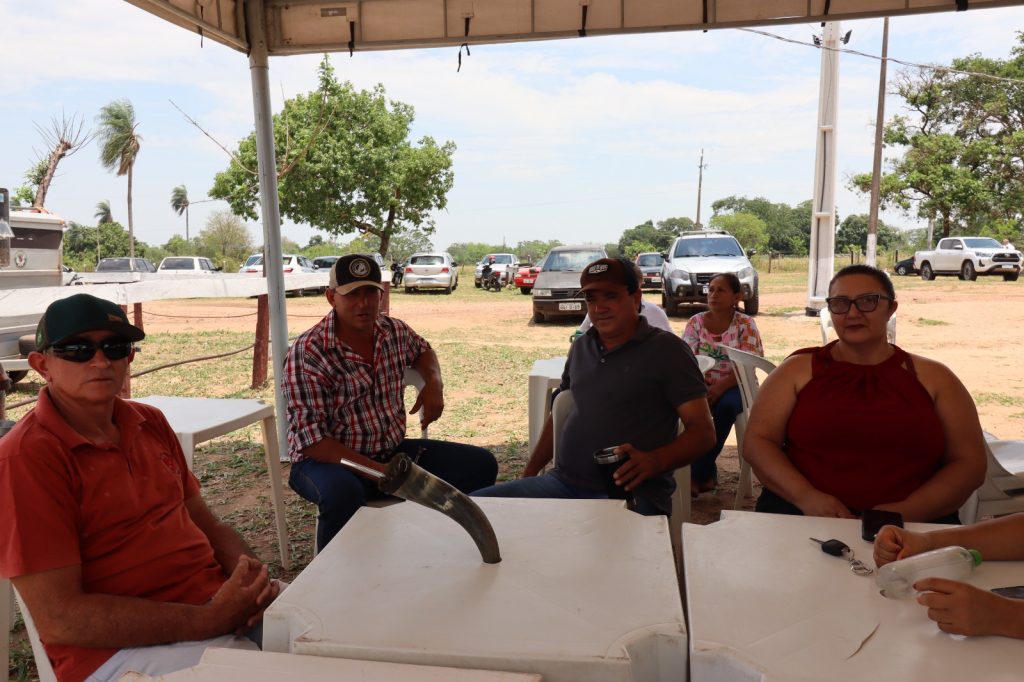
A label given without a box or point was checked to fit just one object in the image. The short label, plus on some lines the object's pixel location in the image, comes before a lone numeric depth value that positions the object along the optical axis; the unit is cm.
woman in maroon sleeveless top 222
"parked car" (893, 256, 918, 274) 2767
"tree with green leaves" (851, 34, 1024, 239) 2914
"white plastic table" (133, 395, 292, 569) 303
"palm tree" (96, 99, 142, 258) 3180
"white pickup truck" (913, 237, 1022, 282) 2248
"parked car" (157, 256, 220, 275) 2491
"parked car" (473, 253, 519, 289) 2523
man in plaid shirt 274
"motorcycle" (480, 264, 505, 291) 2464
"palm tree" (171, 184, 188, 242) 5849
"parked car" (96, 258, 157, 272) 2385
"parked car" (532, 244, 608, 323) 1405
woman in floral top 444
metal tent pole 430
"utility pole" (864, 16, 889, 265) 1739
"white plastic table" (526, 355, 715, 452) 400
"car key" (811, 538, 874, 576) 147
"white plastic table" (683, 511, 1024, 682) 111
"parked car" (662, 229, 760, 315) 1417
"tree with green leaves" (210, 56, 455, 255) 2705
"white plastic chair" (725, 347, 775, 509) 384
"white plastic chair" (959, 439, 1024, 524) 266
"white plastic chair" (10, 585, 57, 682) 158
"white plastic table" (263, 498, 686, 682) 118
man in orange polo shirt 153
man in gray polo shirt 267
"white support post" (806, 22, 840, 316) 1288
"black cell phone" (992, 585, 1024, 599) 131
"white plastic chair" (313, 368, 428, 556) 343
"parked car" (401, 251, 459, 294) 2305
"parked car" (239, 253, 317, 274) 2198
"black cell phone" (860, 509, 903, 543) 164
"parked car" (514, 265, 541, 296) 2225
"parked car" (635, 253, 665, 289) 2195
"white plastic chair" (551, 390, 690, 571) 302
